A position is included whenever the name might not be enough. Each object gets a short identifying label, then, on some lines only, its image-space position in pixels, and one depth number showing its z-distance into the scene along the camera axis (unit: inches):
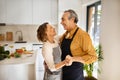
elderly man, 39.9
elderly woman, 37.9
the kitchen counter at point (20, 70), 64.1
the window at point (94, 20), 109.7
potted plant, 93.2
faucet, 140.8
